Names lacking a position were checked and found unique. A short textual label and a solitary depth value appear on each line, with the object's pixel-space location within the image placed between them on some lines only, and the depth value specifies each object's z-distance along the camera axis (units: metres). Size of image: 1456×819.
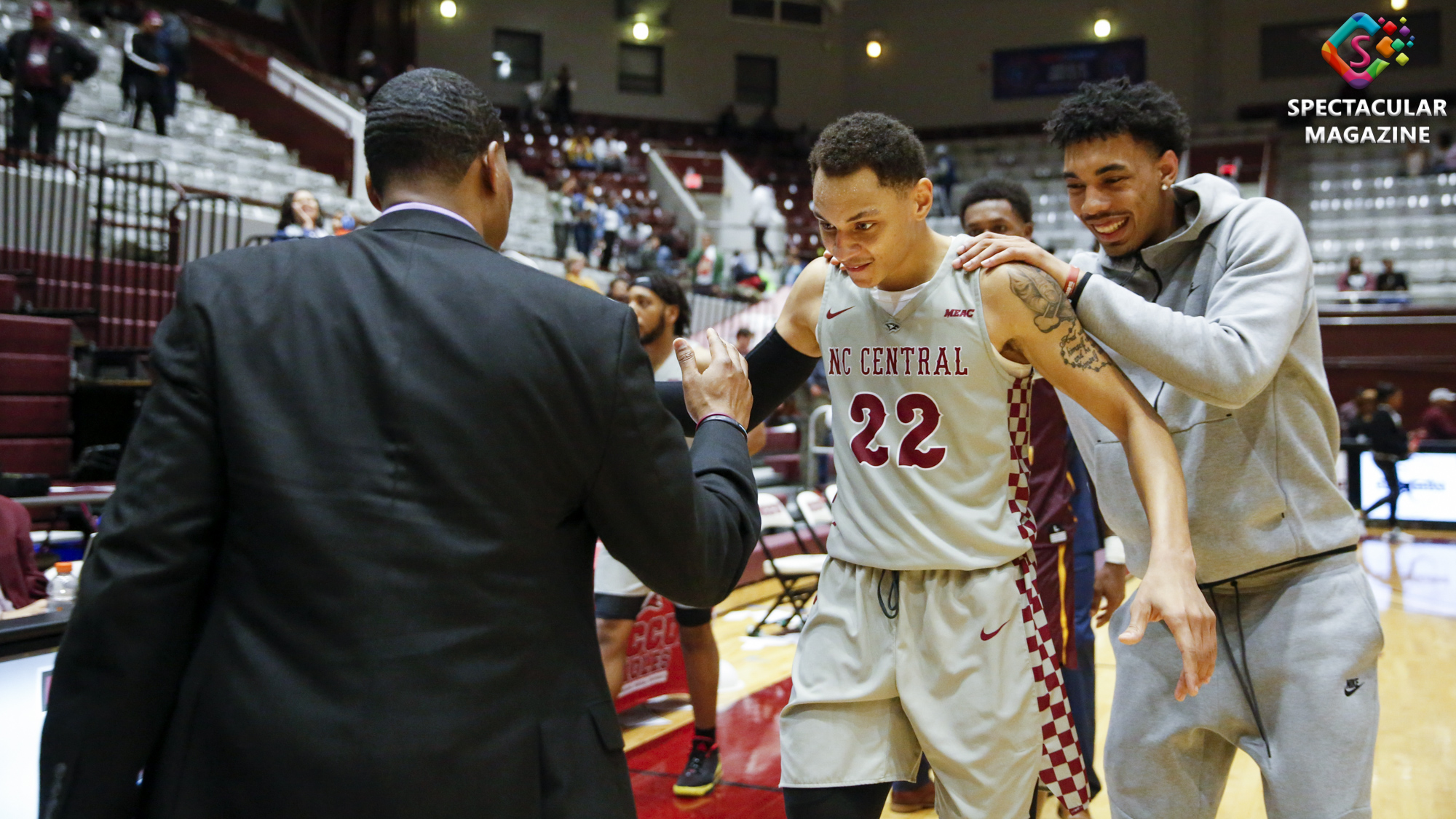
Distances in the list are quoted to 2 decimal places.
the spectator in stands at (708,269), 17.89
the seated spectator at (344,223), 9.38
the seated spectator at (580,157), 21.97
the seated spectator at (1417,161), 20.22
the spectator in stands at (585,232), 17.36
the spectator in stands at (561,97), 24.31
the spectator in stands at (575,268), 10.51
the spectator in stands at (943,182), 22.12
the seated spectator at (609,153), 22.20
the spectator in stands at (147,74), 12.30
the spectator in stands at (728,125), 26.27
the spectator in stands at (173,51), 12.77
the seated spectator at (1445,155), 19.55
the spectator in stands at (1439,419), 13.45
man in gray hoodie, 2.03
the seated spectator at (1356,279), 17.58
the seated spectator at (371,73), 20.19
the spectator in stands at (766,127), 26.64
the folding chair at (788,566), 7.07
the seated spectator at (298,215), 8.02
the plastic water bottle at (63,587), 3.59
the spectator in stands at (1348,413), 13.65
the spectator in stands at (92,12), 13.98
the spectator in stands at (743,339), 12.84
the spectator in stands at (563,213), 16.36
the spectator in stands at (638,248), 17.25
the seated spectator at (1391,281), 17.08
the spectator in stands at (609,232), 17.52
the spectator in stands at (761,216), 20.75
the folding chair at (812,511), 7.64
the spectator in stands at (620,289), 5.54
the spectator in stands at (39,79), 9.95
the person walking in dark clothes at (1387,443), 11.61
